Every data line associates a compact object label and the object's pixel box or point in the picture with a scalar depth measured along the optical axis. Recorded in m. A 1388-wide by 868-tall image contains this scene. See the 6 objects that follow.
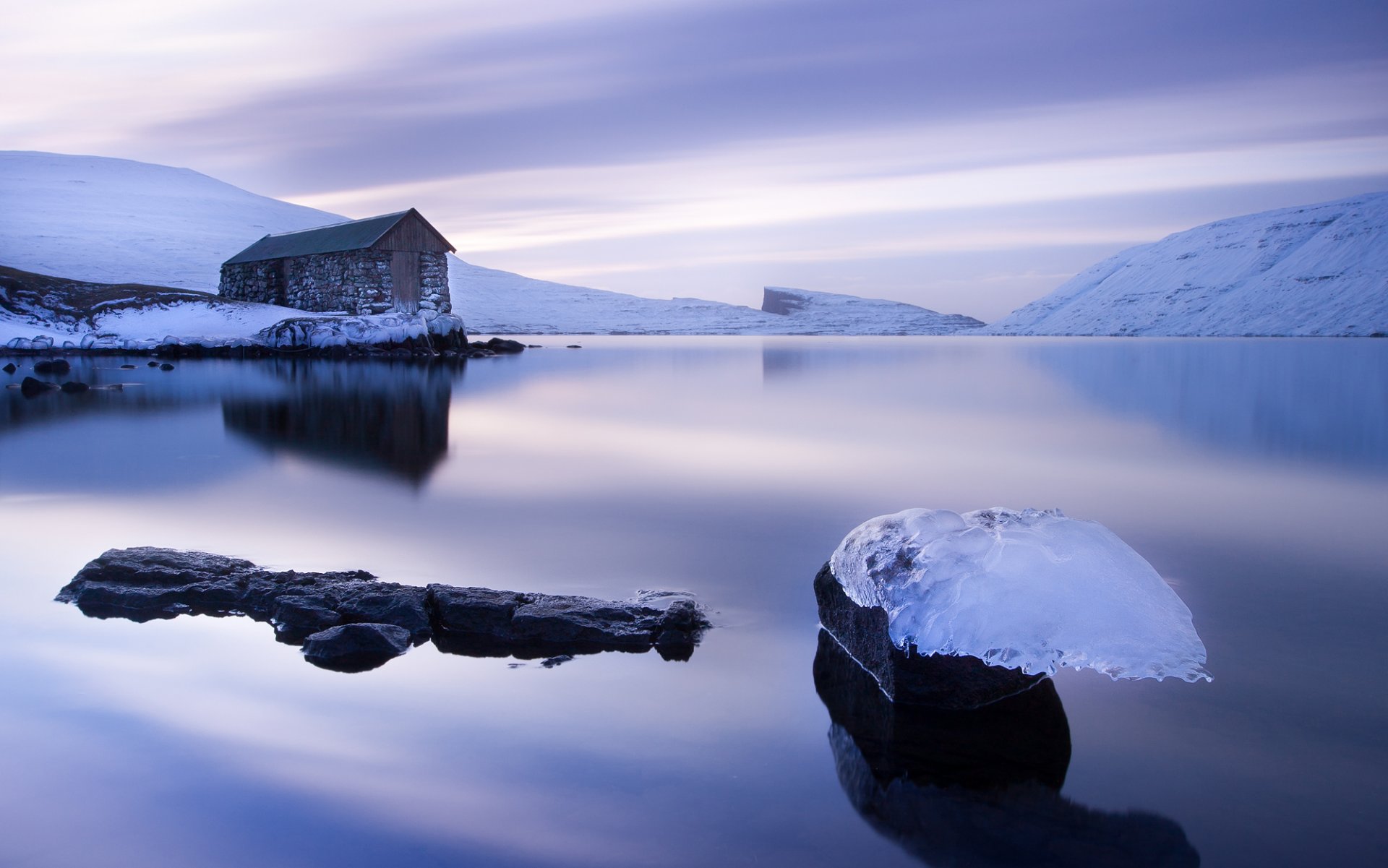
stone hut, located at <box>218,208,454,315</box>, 36.41
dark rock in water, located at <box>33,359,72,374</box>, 27.12
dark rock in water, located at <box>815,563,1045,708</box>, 4.20
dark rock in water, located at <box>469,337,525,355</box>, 44.69
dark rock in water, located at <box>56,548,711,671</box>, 4.95
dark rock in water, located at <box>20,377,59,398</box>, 19.86
